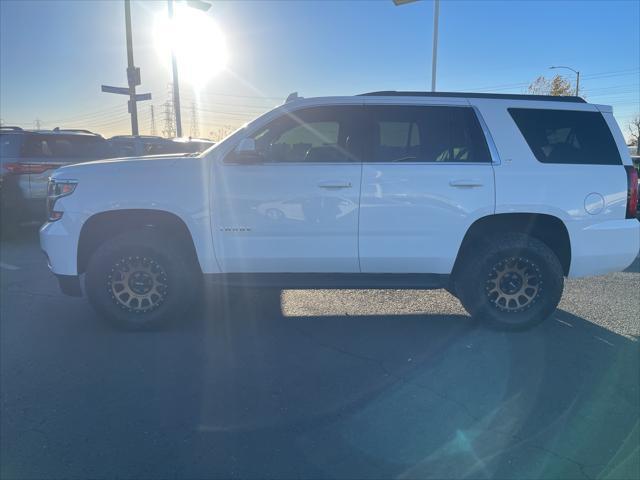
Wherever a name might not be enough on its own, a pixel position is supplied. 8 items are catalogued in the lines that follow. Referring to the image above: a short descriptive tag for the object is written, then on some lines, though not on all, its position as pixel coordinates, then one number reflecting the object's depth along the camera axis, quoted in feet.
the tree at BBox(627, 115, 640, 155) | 165.48
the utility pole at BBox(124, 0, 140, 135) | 50.19
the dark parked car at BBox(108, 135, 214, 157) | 42.63
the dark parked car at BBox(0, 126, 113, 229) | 26.68
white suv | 13.64
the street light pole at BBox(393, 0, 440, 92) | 49.77
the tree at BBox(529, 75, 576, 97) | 107.96
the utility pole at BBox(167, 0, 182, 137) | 55.62
